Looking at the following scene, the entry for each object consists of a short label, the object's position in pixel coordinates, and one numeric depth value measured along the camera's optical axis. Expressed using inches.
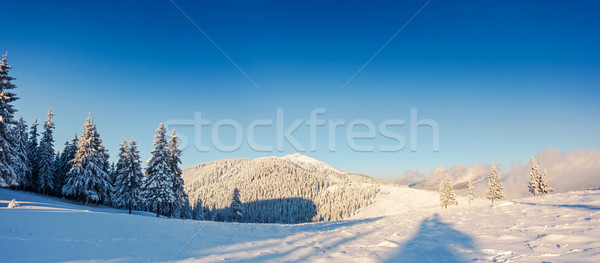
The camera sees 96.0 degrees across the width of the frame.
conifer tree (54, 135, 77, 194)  1688.0
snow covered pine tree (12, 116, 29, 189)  1039.4
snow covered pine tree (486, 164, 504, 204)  2266.2
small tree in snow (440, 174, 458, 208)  2524.6
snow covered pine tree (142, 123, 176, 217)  1371.8
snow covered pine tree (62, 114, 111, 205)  1433.3
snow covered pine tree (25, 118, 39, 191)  1600.6
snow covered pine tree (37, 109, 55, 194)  1596.0
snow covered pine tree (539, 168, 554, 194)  2081.3
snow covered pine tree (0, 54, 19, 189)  949.2
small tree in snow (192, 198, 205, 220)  2867.9
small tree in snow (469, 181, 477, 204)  2615.7
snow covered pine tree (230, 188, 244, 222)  2132.1
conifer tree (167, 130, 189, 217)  1451.8
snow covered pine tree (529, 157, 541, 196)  2092.8
